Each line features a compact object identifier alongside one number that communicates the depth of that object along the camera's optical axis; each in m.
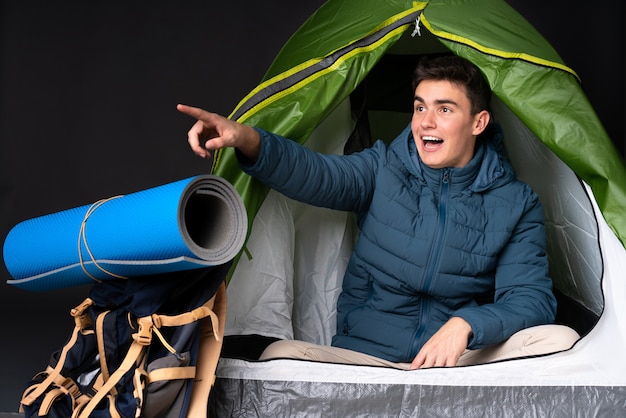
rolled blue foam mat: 2.97
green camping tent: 3.15
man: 3.37
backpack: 3.03
